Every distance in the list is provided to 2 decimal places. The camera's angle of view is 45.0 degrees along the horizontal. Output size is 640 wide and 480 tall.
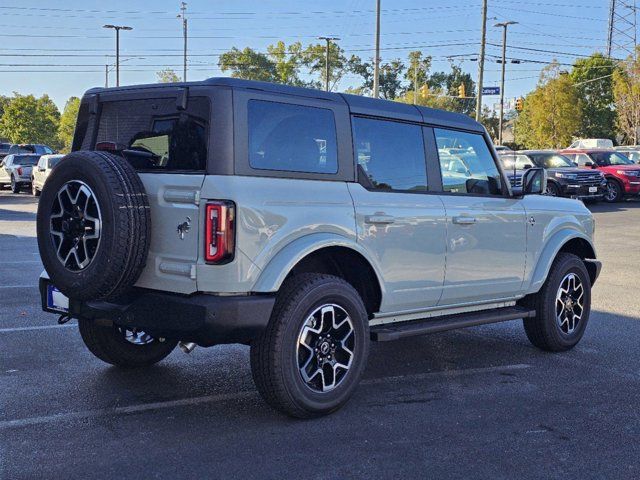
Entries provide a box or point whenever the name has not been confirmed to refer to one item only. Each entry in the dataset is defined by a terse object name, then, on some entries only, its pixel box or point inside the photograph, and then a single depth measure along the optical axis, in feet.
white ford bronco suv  13.82
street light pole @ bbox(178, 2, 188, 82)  203.80
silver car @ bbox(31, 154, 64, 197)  84.53
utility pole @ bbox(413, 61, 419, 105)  293.02
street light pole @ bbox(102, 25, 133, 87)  192.24
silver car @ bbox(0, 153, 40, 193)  100.22
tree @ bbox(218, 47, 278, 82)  267.18
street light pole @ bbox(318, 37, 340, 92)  185.68
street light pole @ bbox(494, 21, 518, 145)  161.58
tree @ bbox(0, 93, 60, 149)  243.40
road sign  142.82
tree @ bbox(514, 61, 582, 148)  178.50
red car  85.40
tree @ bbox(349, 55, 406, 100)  272.84
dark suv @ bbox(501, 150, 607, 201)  79.61
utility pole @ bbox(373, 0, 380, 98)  111.24
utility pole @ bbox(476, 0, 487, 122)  132.67
